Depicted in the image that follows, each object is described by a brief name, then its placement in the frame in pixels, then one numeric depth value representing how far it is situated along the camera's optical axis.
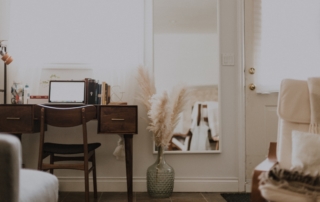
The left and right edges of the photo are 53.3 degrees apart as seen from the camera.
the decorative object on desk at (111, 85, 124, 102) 2.92
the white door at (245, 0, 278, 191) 2.92
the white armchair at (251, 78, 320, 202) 1.29
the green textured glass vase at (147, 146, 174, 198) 2.69
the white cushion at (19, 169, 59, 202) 1.09
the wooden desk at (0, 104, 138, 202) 2.41
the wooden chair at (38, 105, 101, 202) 2.25
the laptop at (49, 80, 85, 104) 2.76
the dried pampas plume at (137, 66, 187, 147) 2.62
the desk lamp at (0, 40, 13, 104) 2.69
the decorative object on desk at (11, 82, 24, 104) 2.68
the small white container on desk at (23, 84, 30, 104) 2.74
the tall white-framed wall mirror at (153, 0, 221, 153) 2.95
